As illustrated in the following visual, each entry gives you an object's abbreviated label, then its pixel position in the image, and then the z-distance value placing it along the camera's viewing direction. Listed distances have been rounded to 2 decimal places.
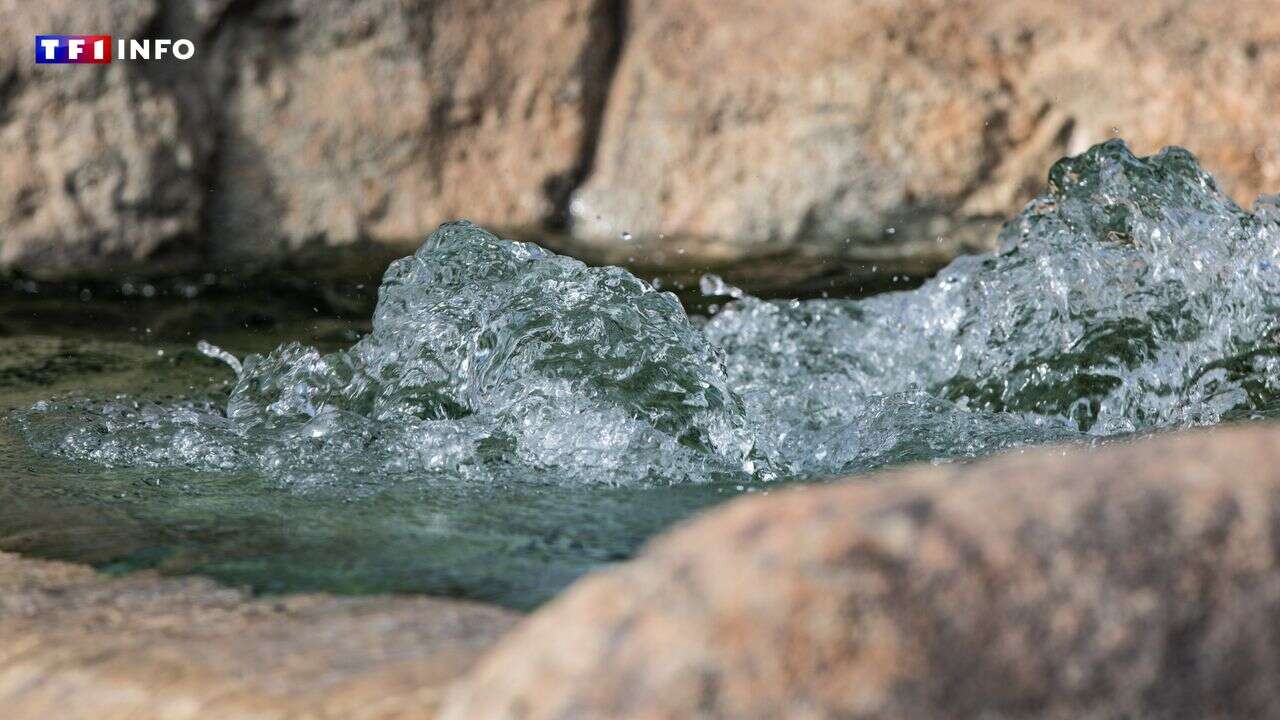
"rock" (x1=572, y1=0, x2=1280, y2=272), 9.47
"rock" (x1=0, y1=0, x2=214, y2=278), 9.33
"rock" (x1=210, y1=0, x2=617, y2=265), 9.95
